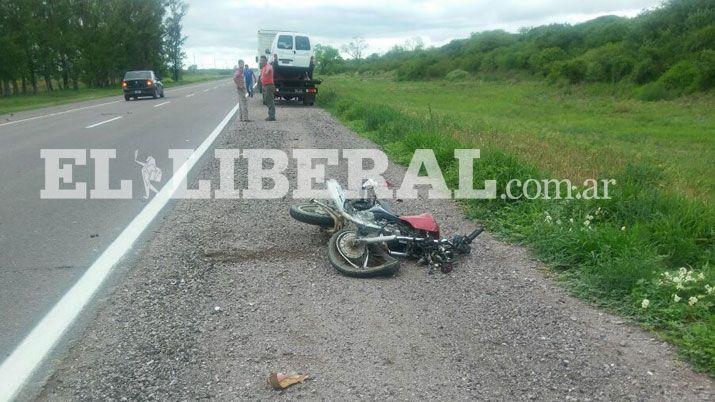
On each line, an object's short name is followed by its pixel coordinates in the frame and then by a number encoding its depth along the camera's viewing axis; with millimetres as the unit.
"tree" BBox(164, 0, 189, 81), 83250
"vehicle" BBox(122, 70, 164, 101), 33125
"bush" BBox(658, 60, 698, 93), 25469
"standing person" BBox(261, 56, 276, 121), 18344
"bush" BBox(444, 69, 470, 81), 53144
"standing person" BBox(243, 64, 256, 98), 28548
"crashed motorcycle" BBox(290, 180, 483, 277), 5305
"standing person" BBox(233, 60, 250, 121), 18047
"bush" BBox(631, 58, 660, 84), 28891
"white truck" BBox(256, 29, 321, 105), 25422
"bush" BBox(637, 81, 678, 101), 26109
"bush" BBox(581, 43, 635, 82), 30766
